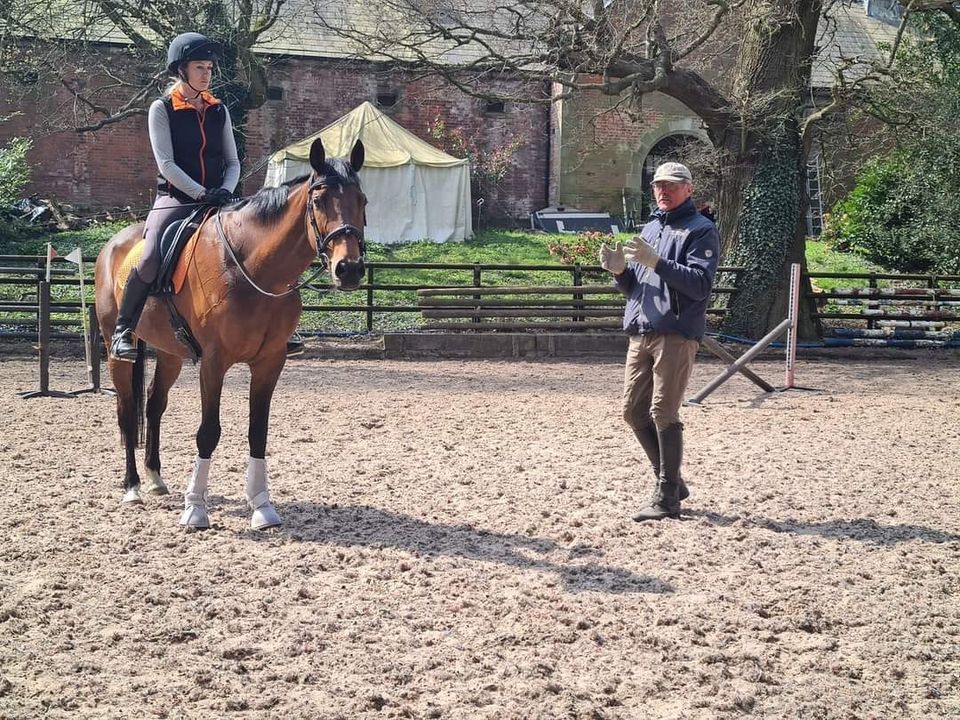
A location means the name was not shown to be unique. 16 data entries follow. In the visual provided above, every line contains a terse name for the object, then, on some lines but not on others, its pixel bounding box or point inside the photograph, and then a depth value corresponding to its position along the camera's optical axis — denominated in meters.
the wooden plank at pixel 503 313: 16.38
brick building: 27.52
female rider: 6.40
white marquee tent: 24.33
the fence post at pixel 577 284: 16.62
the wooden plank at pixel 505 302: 16.38
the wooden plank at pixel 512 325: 16.23
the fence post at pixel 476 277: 16.64
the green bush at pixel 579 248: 22.12
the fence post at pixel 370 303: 16.42
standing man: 6.12
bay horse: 6.08
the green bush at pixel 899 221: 21.56
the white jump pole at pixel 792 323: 11.29
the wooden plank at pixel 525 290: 16.00
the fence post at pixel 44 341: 11.16
